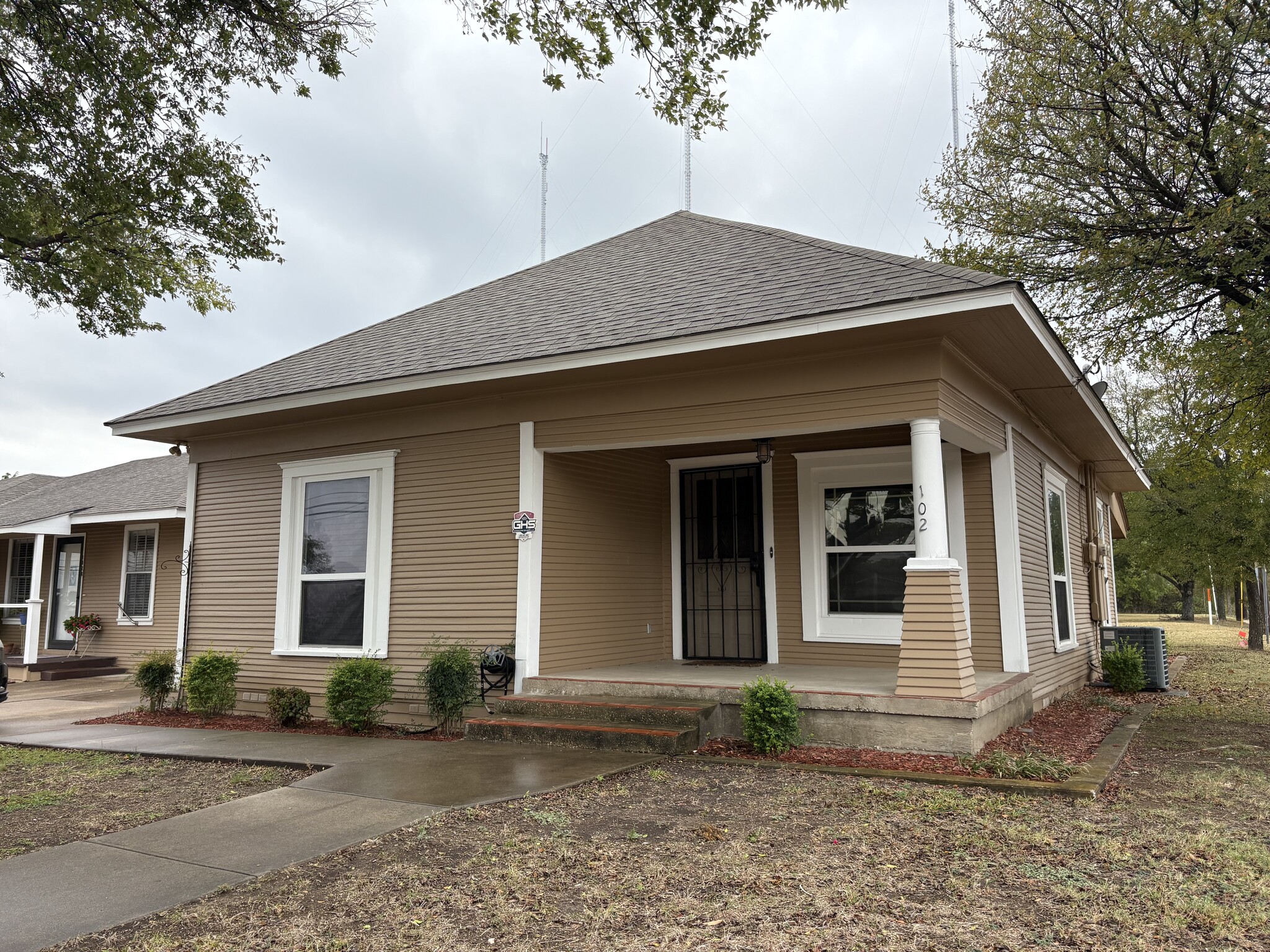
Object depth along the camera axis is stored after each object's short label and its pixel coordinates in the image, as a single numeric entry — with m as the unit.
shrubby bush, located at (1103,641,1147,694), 10.87
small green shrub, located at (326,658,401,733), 7.73
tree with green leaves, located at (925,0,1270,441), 8.10
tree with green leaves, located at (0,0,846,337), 6.04
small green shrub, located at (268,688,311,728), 8.23
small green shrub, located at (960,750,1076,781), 5.39
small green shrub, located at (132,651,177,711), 9.34
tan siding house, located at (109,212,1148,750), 6.34
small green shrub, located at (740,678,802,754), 6.16
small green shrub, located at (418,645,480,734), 7.56
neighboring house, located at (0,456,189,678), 14.62
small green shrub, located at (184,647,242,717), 8.79
